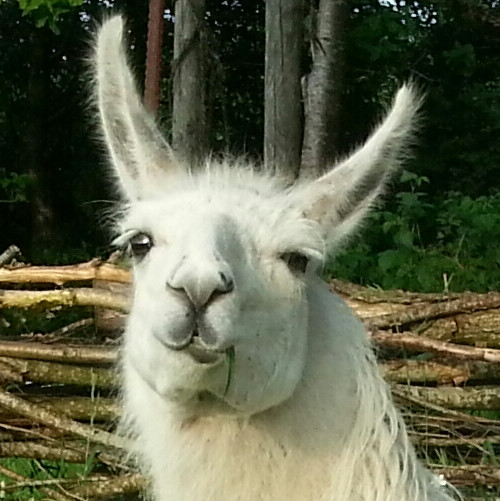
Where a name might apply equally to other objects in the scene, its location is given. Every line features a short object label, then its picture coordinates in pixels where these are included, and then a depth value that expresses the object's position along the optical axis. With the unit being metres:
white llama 2.36
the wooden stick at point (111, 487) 4.30
